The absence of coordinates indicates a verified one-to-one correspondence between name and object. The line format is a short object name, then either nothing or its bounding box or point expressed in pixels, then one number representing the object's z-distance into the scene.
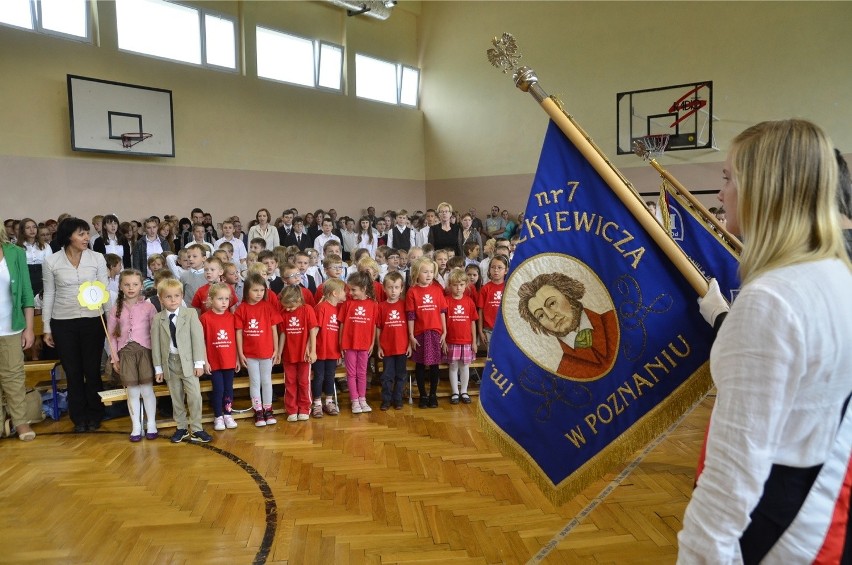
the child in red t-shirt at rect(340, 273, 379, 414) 5.82
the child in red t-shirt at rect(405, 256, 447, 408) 5.99
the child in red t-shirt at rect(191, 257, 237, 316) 5.79
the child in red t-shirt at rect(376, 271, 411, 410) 5.96
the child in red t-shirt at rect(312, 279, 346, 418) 5.73
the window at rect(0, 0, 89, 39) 9.98
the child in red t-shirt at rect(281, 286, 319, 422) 5.63
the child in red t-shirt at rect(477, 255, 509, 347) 6.39
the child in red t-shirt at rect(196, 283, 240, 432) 5.29
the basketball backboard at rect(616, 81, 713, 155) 12.26
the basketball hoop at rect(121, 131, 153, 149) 11.16
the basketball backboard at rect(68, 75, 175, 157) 10.59
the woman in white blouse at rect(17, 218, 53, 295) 8.92
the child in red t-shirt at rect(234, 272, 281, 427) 5.45
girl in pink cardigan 5.06
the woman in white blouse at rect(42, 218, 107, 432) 5.18
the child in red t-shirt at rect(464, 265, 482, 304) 6.50
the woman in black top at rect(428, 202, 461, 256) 9.73
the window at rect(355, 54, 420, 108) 15.62
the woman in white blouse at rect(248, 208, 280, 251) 11.81
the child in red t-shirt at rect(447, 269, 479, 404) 6.10
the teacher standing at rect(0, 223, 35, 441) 4.99
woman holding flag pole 1.06
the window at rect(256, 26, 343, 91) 13.68
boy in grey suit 5.00
